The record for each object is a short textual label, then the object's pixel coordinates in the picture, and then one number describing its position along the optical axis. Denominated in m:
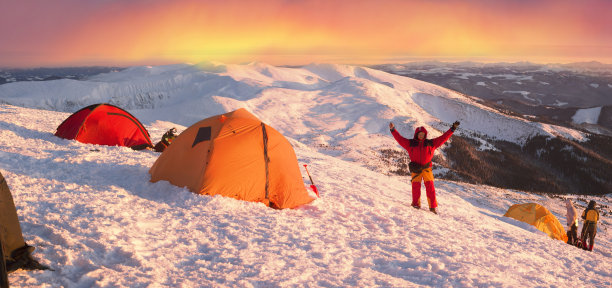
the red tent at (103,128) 12.86
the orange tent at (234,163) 7.85
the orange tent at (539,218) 14.68
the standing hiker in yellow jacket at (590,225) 12.28
